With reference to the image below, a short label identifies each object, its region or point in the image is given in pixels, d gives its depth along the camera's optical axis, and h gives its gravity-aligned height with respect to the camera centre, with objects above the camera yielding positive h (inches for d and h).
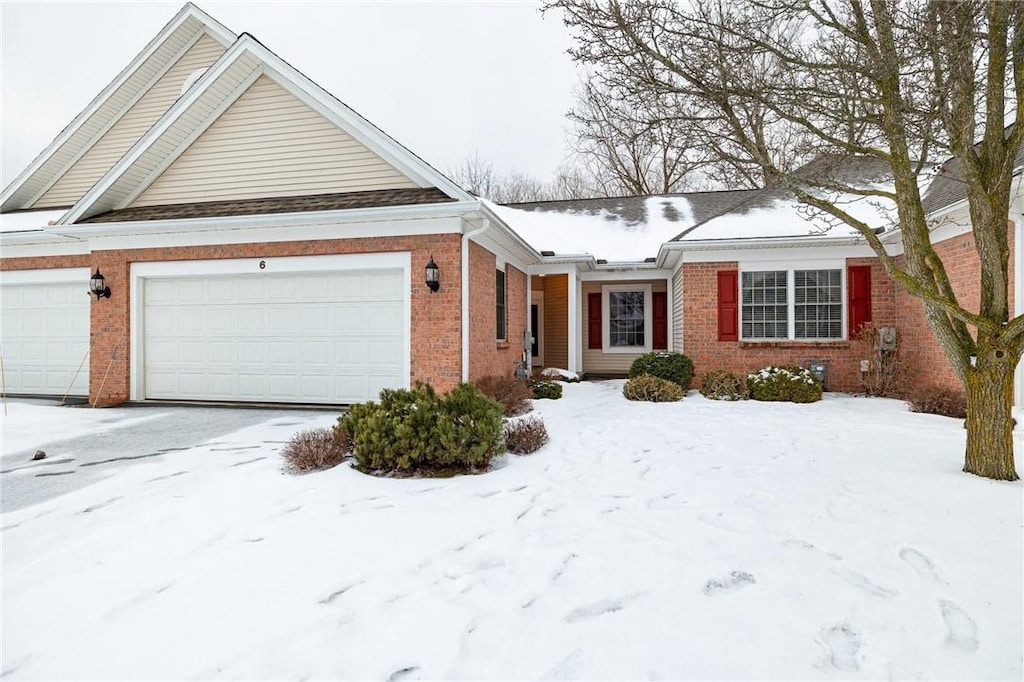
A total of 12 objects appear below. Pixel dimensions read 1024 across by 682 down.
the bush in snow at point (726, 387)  396.5 -35.3
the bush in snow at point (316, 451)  198.4 -42.3
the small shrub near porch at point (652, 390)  383.2 -35.9
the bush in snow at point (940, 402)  303.7 -36.7
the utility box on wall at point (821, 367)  416.2 -20.8
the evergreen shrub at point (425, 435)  192.7 -34.8
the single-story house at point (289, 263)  333.7 +56.8
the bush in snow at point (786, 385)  377.4 -32.3
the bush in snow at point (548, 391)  399.2 -37.9
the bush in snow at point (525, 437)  225.1 -41.8
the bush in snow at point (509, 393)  331.6 -34.7
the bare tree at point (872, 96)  160.9 +79.8
